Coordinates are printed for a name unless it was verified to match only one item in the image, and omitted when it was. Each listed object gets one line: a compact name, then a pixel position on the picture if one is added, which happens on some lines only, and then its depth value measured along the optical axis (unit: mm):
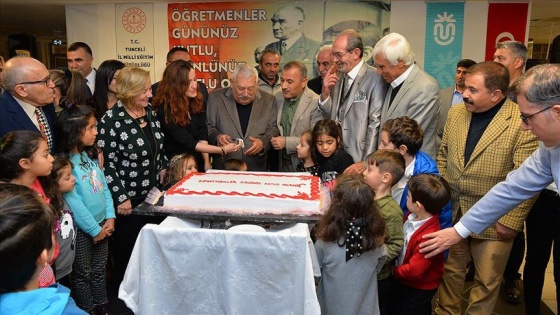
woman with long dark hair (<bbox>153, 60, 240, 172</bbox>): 3150
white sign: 6121
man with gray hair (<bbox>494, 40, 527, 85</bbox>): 3230
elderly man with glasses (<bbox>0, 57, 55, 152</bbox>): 2469
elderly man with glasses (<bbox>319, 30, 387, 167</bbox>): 3016
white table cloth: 1924
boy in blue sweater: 2492
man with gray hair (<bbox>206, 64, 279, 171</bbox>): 3385
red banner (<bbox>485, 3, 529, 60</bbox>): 5723
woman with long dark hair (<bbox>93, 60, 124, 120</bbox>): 3482
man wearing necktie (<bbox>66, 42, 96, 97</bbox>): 4336
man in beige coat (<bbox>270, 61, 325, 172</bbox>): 3426
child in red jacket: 2176
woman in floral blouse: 2811
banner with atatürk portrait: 5812
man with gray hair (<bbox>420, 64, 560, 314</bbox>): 1655
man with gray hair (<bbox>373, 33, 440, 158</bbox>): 2781
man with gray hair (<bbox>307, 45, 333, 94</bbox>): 4203
